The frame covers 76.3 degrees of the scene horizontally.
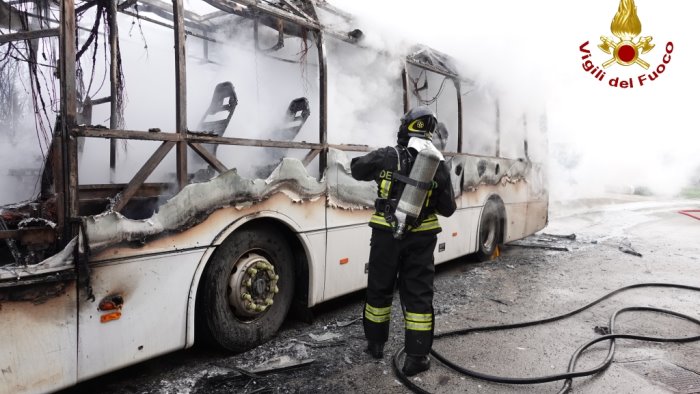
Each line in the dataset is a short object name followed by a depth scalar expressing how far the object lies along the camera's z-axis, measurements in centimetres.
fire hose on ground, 305
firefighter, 328
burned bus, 253
